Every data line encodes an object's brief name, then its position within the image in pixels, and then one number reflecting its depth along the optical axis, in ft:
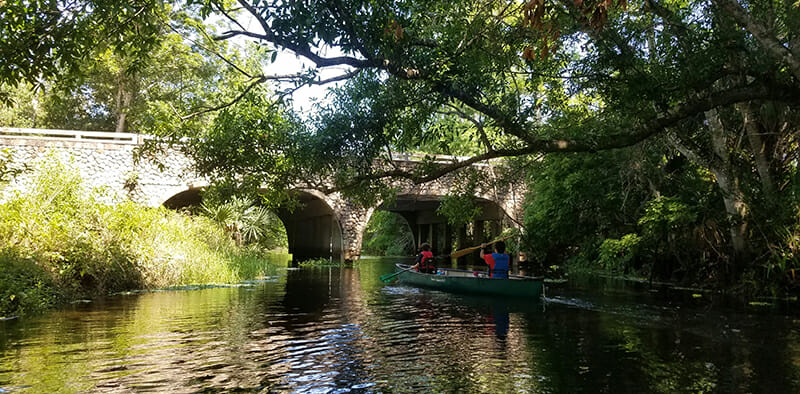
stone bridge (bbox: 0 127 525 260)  58.54
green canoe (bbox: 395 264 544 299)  37.35
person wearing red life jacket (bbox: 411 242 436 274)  48.24
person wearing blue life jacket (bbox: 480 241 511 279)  40.34
